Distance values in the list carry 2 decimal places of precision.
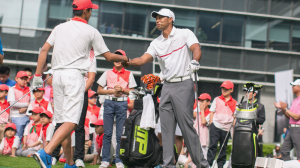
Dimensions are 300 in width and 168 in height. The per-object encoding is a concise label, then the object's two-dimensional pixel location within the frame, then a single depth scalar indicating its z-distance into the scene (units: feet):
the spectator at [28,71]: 28.90
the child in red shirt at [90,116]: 26.94
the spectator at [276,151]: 43.33
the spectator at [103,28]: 64.64
